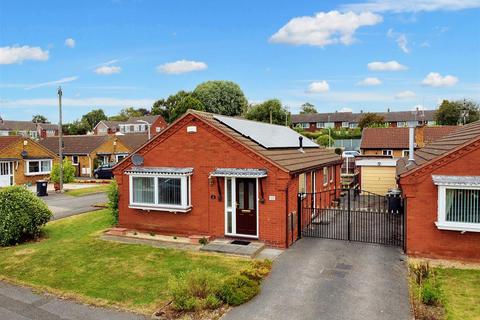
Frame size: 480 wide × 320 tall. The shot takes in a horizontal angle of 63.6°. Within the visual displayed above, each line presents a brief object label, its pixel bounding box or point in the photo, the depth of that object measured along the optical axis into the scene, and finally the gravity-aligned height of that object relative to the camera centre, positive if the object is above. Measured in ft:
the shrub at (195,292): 30.59 -11.54
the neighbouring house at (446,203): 40.29 -5.78
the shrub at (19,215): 51.29 -8.48
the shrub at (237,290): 31.73 -11.65
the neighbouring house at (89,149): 147.23 +1.06
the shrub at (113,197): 58.65 -6.90
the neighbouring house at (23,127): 297.10 +22.26
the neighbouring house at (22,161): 113.70 -2.58
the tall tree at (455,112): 260.83 +25.03
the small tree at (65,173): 107.24 -5.80
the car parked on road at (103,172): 134.21 -7.09
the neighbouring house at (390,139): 147.02 +4.02
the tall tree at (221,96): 263.08 +37.47
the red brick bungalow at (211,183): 47.50 -4.21
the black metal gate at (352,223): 51.03 -11.20
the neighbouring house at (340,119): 310.45 +24.99
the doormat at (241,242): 47.39 -11.41
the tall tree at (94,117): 393.91 +36.13
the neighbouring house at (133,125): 265.54 +19.45
